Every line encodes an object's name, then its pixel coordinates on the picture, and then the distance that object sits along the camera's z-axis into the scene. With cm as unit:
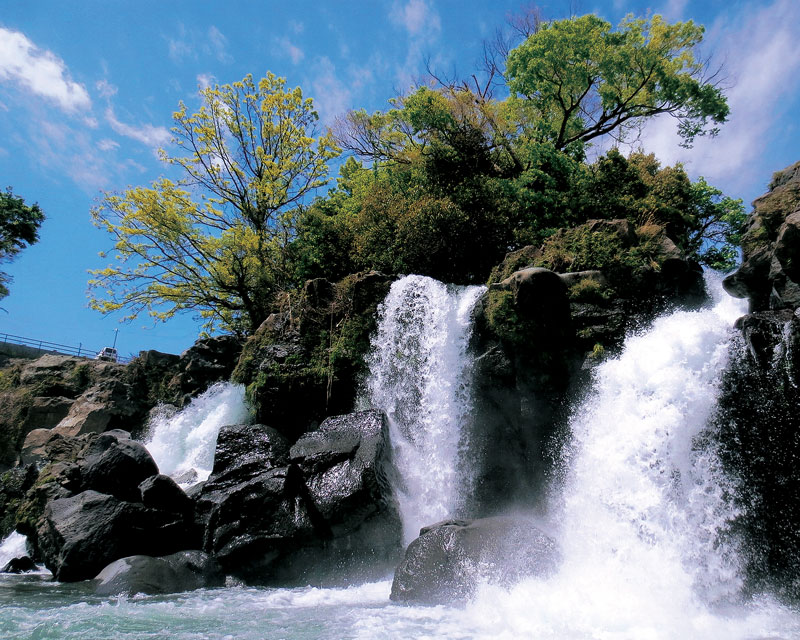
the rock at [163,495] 956
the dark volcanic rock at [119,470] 1012
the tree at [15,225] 2508
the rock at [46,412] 1828
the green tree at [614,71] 1766
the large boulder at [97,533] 867
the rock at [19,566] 984
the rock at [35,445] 1645
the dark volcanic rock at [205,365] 1778
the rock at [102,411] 1725
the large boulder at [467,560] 693
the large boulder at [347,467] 870
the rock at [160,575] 785
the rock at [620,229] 1120
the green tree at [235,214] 1870
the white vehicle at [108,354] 3156
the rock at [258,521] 867
